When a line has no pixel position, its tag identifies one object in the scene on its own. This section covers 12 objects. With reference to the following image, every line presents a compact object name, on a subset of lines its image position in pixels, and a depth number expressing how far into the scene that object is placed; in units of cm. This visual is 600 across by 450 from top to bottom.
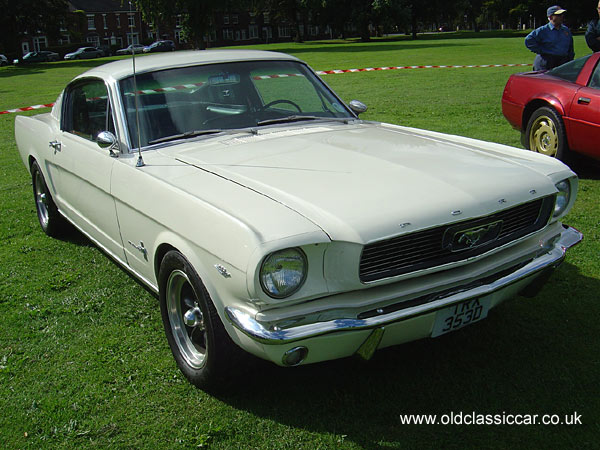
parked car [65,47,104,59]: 6156
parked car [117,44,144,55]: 6616
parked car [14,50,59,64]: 5719
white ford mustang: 255
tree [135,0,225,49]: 3944
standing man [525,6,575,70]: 987
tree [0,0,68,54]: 4462
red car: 629
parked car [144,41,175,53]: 6156
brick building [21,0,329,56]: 7656
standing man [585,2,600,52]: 966
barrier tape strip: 394
